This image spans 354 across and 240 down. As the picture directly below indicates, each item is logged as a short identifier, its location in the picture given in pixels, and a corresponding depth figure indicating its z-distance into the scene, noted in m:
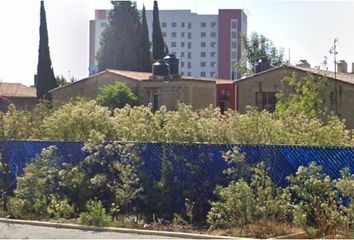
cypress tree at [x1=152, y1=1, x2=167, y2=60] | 59.00
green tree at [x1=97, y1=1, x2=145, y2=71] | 65.20
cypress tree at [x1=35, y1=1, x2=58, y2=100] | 49.38
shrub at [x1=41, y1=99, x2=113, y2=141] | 15.60
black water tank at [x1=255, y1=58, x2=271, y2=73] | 43.12
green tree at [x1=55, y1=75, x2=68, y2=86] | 60.93
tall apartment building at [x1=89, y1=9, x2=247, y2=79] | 131.75
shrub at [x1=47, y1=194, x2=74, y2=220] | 13.08
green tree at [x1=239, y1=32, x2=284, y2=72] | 53.78
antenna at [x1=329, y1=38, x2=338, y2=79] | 28.08
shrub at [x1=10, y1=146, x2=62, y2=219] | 13.61
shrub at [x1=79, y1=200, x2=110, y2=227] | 11.95
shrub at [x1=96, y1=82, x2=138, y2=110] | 34.69
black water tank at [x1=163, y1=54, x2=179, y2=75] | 37.72
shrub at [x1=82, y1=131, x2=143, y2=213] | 12.79
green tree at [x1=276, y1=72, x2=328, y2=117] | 22.62
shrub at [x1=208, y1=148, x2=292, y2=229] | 11.09
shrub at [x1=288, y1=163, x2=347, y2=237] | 10.53
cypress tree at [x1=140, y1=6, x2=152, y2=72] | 64.50
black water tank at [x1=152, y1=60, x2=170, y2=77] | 36.83
